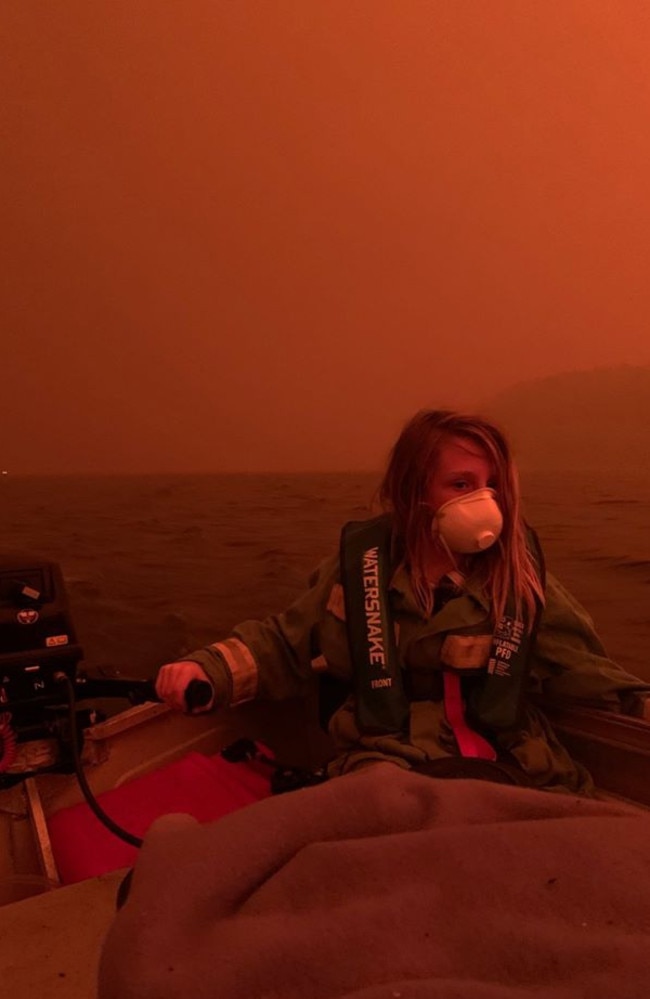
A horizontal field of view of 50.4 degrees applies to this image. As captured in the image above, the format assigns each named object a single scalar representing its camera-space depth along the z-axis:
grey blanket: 0.47
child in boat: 1.03
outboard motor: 1.03
